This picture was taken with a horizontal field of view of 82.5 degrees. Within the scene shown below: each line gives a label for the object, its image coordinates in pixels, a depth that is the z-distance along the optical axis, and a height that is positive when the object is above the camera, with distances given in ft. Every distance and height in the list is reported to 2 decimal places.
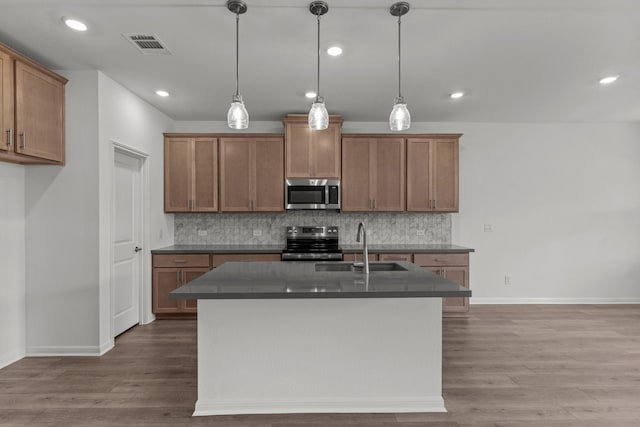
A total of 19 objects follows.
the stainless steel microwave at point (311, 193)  15.38 +0.87
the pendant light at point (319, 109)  7.36 +2.13
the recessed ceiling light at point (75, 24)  8.02 +4.27
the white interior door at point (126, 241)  12.51 -0.96
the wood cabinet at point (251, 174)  15.49 +1.69
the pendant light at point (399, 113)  7.52 +2.08
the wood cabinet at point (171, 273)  14.32 -2.33
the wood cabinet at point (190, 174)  15.39 +1.69
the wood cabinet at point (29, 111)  8.61 +2.66
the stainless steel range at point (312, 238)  16.15 -1.11
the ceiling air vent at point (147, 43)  8.72 +4.26
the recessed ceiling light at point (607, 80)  11.47 +4.25
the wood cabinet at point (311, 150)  15.19 +2.65
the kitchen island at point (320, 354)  7.45 -2.90
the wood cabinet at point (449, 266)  14.78 -2.15
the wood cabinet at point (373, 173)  15.61 +1.72
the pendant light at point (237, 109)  7.27 +2.11
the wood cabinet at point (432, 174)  15.64 +1.68
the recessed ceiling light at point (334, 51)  9.30 +4.22
